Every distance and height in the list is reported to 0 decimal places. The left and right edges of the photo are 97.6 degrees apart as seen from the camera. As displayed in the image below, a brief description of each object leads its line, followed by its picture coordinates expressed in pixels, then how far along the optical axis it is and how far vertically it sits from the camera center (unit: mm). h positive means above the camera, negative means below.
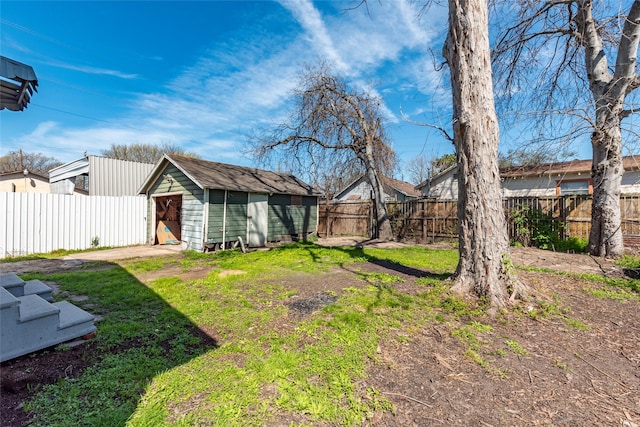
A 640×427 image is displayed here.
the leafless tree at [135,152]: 26734 +5207
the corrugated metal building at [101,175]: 14375 +1617
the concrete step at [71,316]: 2955 -1245
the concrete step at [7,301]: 2432 -864
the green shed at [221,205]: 9461 +112
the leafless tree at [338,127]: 12602 +3827
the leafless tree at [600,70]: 6781 +3871
